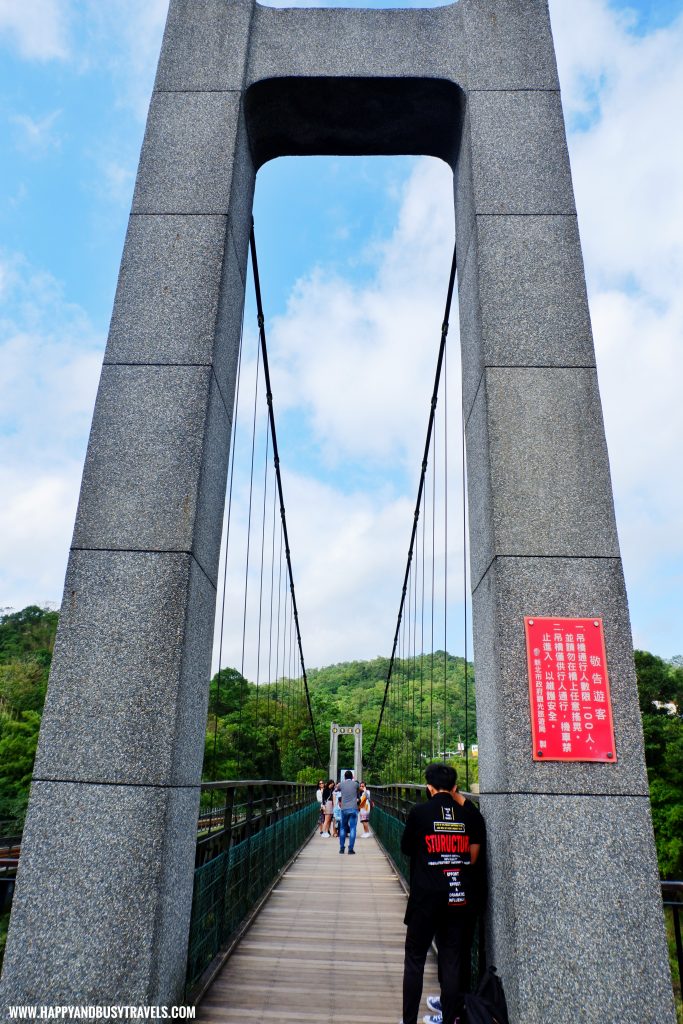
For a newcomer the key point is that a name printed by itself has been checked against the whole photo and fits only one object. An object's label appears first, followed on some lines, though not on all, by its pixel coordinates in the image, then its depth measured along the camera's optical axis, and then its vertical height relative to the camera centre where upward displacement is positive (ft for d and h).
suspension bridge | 6.76 +1.93
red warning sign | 7.27 +0.63
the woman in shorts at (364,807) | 33.94 -3.21
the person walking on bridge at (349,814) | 25.13 -2.60
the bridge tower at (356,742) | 95.04 +0.17
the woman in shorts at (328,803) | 36.75 -3.32
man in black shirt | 7.34 -1.58
